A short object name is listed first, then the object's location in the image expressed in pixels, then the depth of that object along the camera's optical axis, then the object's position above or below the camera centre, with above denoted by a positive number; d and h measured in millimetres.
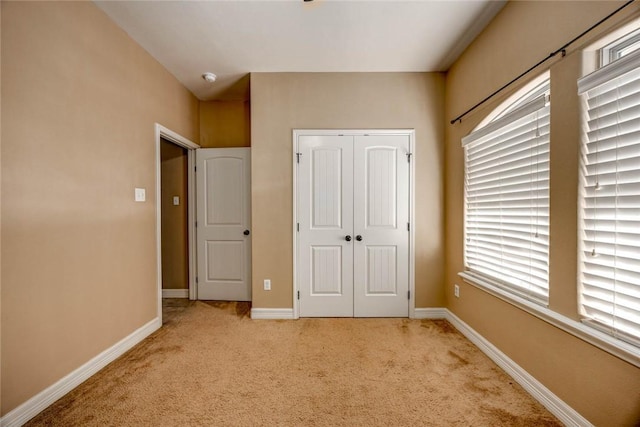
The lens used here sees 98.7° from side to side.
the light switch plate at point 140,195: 2477 +147
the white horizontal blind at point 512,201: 1711 +61
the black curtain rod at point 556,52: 1264 +892
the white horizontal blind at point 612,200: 1197 +41
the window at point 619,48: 1262 +775
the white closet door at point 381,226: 2971 -174
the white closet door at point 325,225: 2975 -163
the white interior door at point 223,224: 3531 -175
